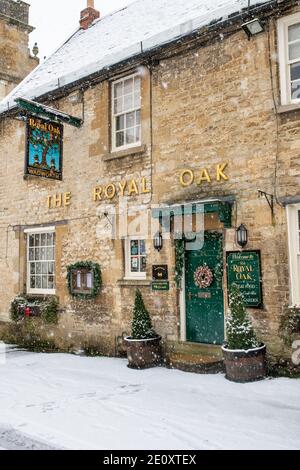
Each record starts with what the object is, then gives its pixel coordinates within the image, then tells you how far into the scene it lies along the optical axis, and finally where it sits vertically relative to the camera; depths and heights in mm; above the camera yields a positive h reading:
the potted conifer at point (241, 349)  6957 -1223
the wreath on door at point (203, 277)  8555 -86
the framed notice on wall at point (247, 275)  7730 -50
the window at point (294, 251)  7336 +348
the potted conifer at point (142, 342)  8391 -1326
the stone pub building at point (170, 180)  7738 +2015
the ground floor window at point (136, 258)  9727 +346
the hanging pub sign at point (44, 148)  9859 +2961
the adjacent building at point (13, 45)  20266 +10904
